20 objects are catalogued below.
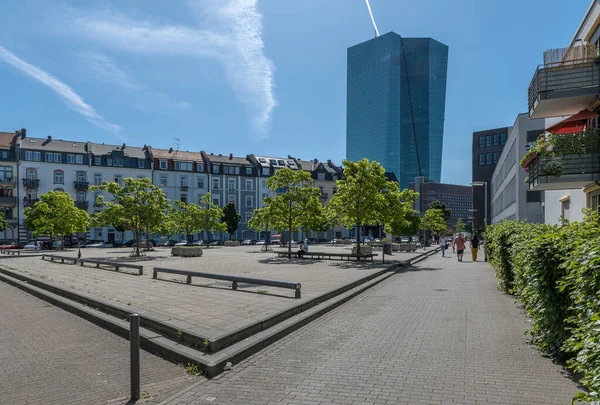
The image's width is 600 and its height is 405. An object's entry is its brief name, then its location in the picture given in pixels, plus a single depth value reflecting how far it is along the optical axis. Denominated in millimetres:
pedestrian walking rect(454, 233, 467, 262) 26509
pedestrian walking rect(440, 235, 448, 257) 33438
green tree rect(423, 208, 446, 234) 62688
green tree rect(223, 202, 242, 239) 67688
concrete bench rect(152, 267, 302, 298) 10391
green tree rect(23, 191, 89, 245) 38712
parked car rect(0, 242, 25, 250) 43094
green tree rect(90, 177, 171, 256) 27109
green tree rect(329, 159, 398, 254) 24484
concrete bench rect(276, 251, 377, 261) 24391
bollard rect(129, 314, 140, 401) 4781
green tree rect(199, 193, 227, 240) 48219
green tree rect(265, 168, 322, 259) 28875
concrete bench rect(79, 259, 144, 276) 16516
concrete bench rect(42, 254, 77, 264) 22228
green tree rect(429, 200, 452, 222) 87900
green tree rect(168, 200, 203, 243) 47812
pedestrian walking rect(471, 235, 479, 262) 26891
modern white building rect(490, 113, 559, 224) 35812
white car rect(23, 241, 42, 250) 48812
